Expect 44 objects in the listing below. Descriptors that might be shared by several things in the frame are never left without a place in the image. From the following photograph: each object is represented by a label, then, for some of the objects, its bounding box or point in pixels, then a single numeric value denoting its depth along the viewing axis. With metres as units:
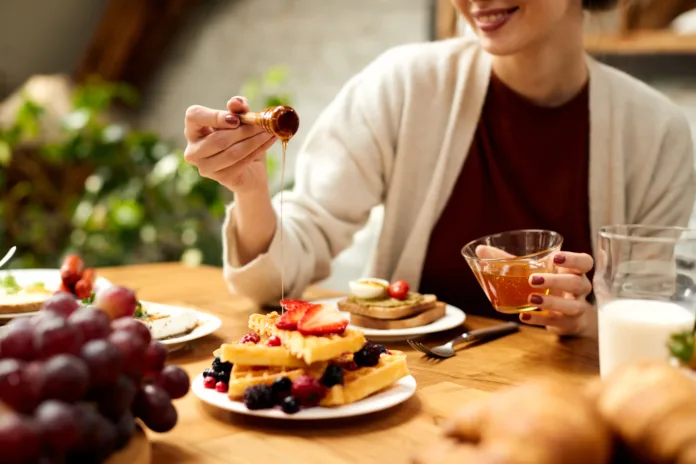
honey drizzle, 1.69
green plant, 3.89
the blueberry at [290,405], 1.01
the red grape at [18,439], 0.67
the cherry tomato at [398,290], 1.59
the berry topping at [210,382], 1.12
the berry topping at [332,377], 1.06
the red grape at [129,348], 0.81
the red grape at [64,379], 0.72
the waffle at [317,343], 1.06
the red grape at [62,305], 0.89
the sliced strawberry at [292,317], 1.13
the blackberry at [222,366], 1.13
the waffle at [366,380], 1.05
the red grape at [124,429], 0.81
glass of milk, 1.08
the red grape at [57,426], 0.70
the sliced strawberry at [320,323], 1.11
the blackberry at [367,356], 1.13
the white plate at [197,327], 1.37
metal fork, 1.37
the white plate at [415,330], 1.46
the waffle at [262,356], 1.08
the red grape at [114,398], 0.79
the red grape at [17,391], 0.72
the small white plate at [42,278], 1.74
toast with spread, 1.50
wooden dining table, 0.94
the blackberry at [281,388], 1.04
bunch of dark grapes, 0.70
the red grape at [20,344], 0.78
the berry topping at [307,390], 1.03
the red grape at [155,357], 0.92
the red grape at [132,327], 0.86
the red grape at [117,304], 0.93
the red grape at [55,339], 0.77
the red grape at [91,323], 0.80
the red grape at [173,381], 0.94
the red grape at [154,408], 0.89
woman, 2.02
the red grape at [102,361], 0.76
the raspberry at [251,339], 1.15
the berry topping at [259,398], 1.02
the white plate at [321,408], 1.01
